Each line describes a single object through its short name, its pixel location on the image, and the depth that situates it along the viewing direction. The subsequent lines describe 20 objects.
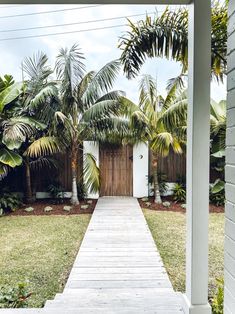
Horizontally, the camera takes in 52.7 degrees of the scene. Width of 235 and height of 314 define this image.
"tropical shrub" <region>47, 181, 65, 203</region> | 7.79
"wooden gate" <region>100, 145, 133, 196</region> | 8.14
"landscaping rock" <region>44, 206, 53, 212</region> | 6.87
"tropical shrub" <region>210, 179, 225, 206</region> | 6.88
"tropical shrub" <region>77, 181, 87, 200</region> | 7.74
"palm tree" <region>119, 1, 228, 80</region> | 2.64
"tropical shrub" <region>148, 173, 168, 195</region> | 7.96
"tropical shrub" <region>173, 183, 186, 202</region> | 7.62
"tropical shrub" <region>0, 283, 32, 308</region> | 2.47
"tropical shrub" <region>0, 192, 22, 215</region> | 6.83
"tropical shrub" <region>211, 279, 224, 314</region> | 2.02
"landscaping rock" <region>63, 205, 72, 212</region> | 6.86
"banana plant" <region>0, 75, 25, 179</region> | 6.30
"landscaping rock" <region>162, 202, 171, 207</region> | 7.24
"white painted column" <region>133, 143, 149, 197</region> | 8.10
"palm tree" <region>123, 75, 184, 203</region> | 6.98
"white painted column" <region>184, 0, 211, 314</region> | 1.85
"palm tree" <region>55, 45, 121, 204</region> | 6.53
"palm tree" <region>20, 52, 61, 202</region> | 6.73
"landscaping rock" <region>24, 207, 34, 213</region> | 6.84
